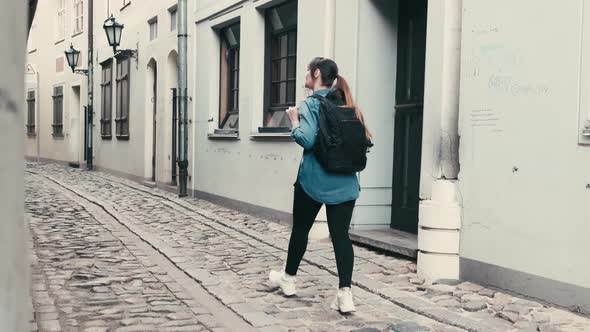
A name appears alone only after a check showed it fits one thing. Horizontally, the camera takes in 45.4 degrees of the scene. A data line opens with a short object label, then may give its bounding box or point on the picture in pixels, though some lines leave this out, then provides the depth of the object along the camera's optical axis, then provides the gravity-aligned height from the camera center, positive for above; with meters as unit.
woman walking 4.99 -0.41
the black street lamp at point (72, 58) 23.20 +2.04
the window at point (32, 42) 30.50 +3.38
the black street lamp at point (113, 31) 17.72 +2.26
